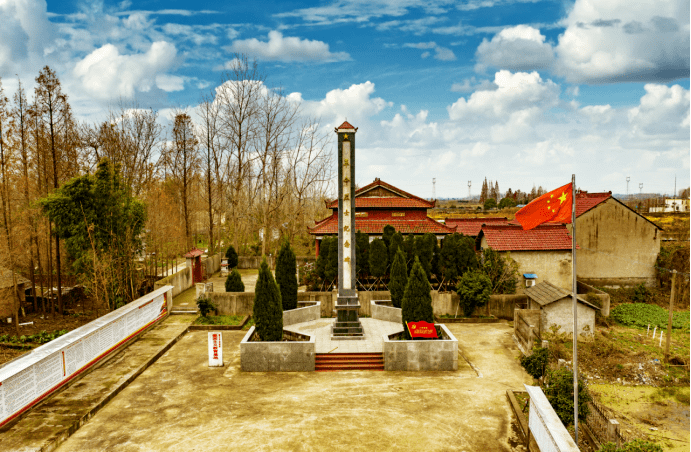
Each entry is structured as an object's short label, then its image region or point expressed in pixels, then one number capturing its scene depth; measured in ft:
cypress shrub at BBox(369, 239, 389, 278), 76.48
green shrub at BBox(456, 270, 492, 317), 67.46
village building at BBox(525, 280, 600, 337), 58.13
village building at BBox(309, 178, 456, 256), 95.96
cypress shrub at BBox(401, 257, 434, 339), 51.01
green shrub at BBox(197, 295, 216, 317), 66.64
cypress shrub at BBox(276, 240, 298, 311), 63.46
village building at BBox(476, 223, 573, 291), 79.77
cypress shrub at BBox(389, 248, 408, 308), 65.26
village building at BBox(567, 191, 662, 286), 87.51
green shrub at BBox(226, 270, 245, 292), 73.10
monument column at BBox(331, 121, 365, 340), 54.70
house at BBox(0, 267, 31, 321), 58.59
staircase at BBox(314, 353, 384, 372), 48.29
